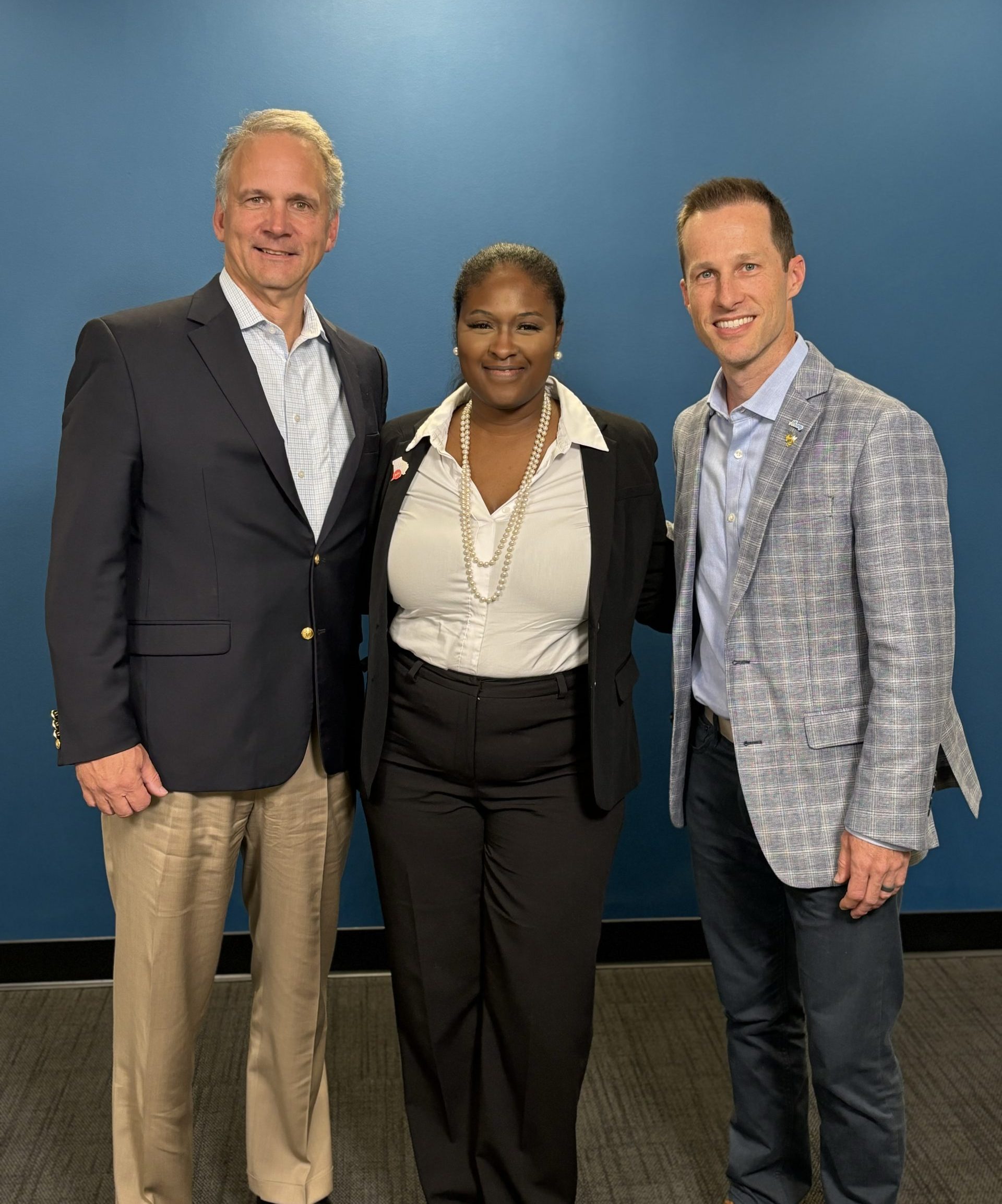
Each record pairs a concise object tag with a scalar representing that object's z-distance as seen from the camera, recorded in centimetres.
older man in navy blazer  194
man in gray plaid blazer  178
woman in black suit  199
